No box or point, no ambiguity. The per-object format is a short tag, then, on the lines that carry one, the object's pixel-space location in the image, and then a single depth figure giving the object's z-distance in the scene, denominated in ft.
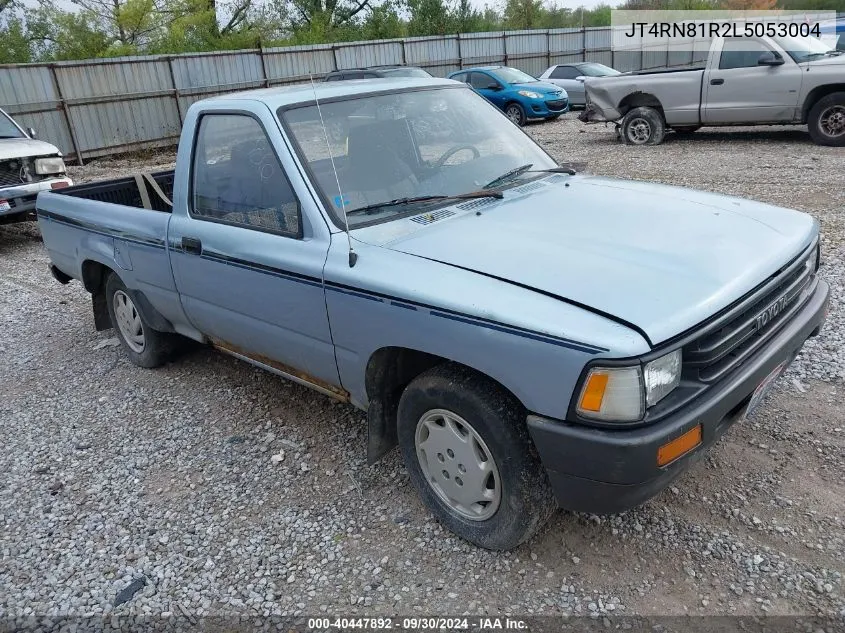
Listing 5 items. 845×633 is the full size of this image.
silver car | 61.57
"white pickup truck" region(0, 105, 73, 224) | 29.25
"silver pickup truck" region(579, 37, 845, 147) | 34.27
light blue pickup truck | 7.61
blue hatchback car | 55.36
